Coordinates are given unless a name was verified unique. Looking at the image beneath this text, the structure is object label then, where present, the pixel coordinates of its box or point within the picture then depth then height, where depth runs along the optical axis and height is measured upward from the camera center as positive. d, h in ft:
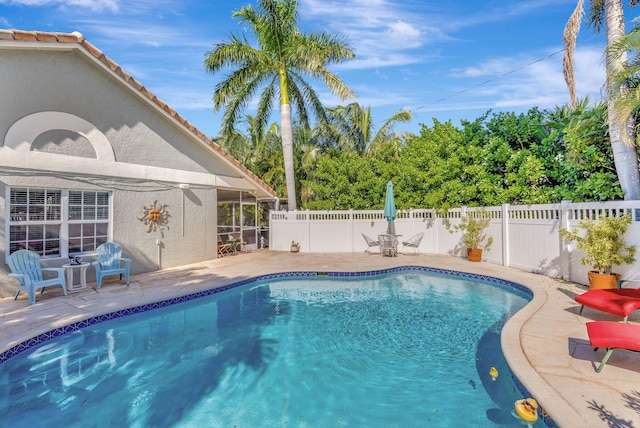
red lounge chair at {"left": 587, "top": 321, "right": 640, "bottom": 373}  12.55 -4.52
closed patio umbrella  46.14 +1.71
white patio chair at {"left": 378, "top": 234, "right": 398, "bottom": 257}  46.39 -3.33
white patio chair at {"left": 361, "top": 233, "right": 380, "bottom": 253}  47.61 -2.95
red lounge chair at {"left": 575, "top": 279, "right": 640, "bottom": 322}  16.49 -4.25
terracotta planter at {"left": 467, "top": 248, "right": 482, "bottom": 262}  40.55 -4.11
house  26.02 +5.79
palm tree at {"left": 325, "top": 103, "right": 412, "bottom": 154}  80.17 +22.82
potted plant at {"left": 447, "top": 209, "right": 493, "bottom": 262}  40.24 -1.86
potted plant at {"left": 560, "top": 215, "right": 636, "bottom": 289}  23.08 -2.03
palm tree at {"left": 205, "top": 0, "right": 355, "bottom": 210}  49.80 +24.83
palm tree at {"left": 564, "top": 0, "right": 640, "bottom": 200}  24.62 +6.74
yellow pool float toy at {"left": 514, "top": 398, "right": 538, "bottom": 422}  11.22 -6.48
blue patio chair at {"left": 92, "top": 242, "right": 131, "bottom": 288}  28.53 -3.46
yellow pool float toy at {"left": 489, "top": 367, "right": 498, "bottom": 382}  14.90 -6.96
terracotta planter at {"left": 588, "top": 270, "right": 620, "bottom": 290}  23.09 -4.23
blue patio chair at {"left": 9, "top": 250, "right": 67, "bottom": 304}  23.58 -3.60
